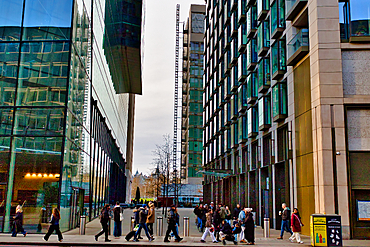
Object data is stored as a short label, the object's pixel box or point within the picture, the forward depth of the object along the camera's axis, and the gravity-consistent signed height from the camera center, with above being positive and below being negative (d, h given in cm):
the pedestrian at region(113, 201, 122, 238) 2111 -162
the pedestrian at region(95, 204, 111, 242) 1917 -139
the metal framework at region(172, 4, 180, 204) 12625 +3378
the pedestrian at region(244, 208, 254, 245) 1888 -168
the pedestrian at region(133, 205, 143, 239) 2043 -141
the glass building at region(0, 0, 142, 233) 2214 +459
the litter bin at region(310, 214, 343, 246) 1745 -161
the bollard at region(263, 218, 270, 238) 2235 -205
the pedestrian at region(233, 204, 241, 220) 2770 -140
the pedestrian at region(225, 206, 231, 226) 2553 -141
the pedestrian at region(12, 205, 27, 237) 1980 -167
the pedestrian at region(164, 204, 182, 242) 1945 -154
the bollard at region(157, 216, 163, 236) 2247 -191
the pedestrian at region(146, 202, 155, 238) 2073 -130
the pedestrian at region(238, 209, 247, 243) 1955 -205
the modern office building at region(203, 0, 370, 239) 2172 +520
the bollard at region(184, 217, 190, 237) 2241 -198
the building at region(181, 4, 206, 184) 9694 +2252
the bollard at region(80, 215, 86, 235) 2211 -186
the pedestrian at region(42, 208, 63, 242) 1861 -154
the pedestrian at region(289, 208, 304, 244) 1962 -157
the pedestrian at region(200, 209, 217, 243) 1966 -176
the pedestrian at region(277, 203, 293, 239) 2202 -144
